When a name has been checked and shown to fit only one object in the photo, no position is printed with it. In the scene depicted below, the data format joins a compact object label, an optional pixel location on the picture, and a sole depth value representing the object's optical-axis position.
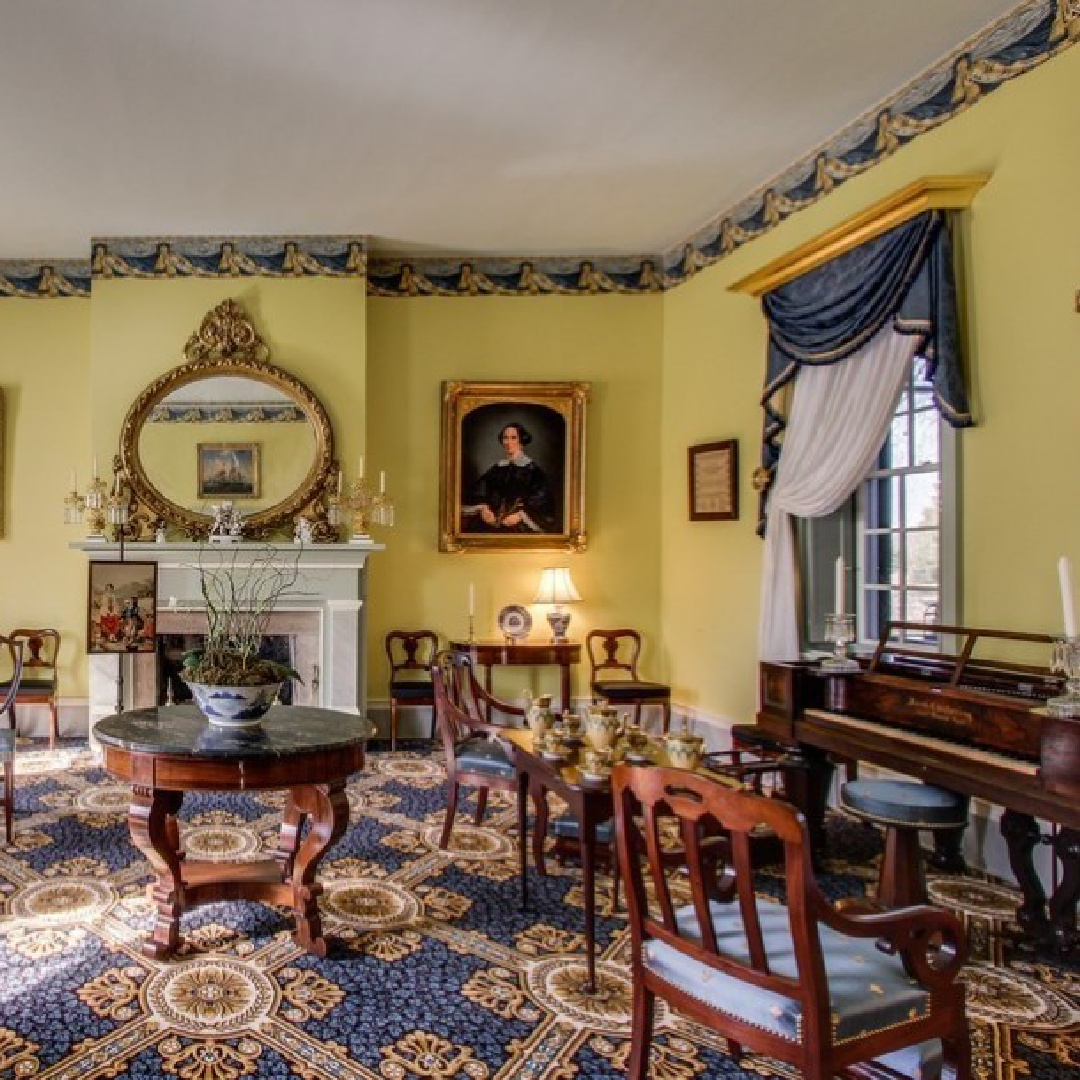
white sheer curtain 4.54
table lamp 6.85
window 4.35
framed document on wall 6.16
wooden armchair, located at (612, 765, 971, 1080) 1.77
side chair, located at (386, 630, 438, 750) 6.98
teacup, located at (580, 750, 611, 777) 3.06
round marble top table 3.02
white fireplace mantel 6.55
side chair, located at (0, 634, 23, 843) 4.27
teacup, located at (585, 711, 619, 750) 3.41
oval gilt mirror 6.73
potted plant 3.26
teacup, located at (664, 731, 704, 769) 3.20
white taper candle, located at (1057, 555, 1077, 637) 2.86
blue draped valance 4.10
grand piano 2.78
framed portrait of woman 7.12
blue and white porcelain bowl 3.25
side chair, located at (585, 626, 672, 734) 6.57
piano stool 3.29
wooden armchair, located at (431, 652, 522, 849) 4.18
